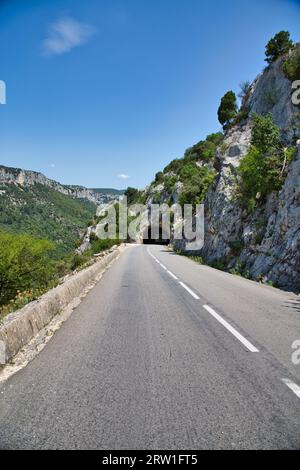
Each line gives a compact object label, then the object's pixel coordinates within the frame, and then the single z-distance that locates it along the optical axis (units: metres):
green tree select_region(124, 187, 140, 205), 125.00
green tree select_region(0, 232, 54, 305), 30.17
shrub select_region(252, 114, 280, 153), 20.78
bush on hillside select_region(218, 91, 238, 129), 64.96
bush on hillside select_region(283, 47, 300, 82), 26.38
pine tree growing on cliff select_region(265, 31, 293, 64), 37.28
